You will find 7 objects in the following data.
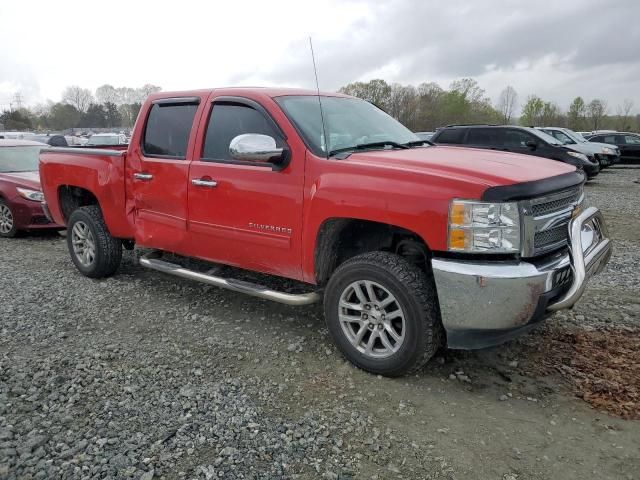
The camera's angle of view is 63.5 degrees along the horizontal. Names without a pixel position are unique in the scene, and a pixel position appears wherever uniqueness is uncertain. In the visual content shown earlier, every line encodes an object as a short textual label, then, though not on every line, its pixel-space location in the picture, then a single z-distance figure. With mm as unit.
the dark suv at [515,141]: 13102
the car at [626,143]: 21181
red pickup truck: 2967
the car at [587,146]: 17119
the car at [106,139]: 22259
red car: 7809
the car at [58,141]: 19080
